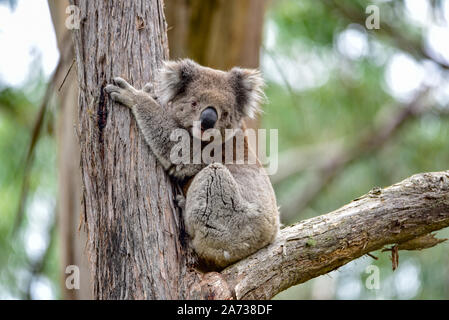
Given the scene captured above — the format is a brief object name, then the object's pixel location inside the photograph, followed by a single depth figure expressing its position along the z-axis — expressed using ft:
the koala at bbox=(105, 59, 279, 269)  14.14
